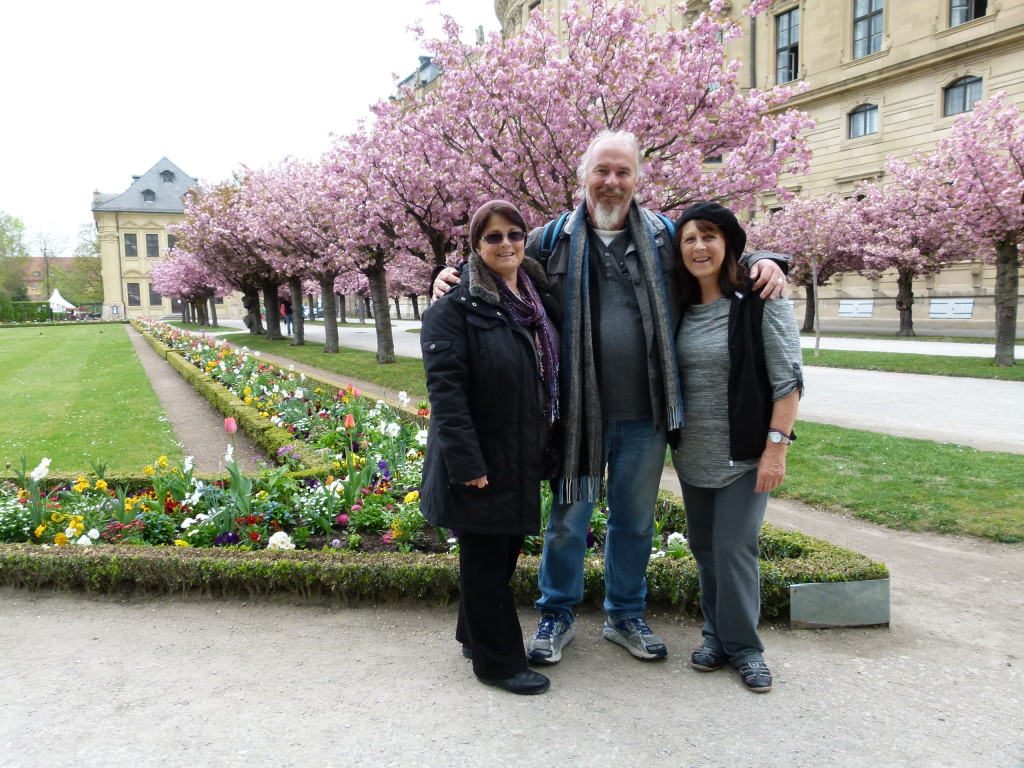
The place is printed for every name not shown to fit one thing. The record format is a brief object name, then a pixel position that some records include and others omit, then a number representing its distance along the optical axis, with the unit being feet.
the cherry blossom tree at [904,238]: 67.72
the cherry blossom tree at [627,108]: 30.14
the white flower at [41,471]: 14.53
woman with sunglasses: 8.63
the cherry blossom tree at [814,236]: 69.36
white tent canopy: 212.43
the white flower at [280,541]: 12.88
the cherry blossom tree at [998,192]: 43.96
